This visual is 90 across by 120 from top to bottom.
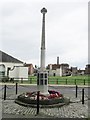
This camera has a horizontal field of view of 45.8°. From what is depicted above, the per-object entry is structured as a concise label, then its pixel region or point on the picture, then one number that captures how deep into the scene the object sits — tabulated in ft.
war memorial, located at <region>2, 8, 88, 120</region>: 14.39
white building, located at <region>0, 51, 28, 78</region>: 56.31
